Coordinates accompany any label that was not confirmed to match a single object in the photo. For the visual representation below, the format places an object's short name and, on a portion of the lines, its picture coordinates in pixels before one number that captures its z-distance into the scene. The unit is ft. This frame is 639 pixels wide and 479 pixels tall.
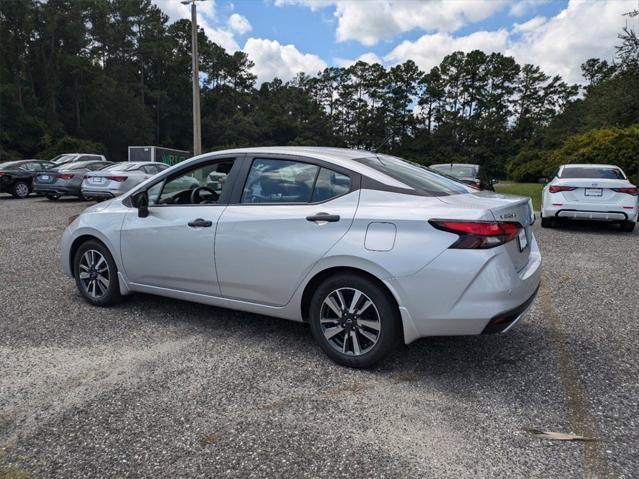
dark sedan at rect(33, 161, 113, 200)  54.08
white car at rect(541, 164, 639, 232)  31.76
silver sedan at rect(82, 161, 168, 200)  48.16
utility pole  60.03
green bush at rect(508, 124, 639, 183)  67.51
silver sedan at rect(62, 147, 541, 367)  10.25
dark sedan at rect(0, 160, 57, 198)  59.16
